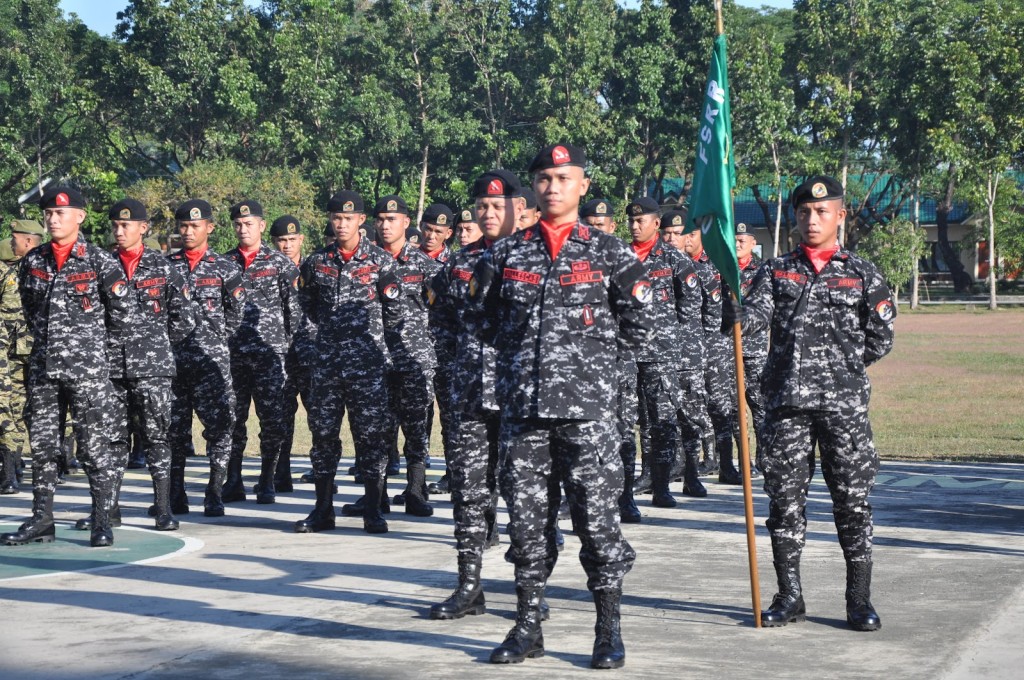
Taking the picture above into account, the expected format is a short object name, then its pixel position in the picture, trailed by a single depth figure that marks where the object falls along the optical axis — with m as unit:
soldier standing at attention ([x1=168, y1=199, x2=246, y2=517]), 10.87
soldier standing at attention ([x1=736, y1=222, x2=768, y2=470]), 12.41
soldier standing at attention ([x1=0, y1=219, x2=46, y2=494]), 12.08
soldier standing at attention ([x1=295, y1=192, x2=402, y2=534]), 9.63
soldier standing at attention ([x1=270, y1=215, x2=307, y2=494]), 11.98
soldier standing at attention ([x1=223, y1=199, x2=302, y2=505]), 11.55
